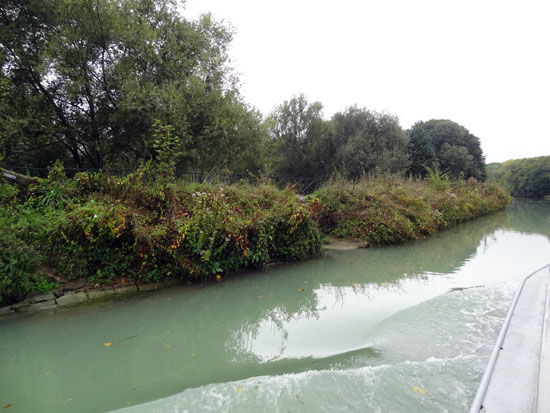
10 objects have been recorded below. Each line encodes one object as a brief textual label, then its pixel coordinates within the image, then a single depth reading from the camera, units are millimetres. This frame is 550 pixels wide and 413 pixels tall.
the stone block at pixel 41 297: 4624
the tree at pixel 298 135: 22559
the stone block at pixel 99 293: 5045
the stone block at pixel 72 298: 4789
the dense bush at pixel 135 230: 4961
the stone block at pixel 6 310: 4389
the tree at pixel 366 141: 20953
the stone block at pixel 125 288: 5273
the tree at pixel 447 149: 29250
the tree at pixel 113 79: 9742
